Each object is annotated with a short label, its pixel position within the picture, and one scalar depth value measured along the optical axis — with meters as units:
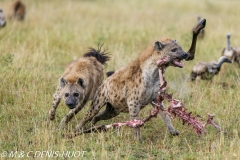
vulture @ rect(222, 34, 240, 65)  18.91
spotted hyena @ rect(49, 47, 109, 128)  12.62
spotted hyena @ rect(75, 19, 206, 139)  11.88
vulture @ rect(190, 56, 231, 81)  17.08
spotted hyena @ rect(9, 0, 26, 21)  26.87
